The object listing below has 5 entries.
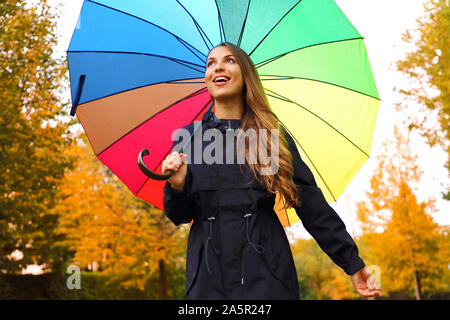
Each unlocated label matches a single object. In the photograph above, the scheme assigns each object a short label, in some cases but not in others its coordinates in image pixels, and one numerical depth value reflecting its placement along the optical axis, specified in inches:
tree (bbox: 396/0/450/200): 479.8
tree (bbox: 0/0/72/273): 411.2
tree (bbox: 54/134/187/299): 625.9
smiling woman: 96.8
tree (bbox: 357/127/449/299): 768.9
